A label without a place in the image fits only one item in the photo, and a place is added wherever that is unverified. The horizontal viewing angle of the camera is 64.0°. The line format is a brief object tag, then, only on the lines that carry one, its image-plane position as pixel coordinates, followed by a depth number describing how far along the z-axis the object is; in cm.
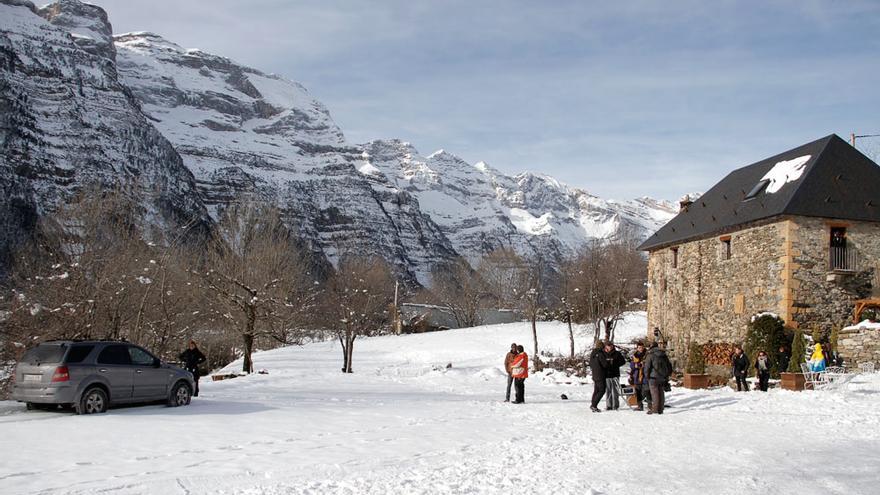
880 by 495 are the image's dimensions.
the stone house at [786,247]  2522
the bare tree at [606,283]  4400
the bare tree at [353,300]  3722
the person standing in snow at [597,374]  1627
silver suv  1312
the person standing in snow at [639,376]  1636
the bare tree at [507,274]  6750
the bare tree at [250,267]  3070
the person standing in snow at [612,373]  1641
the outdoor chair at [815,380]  1934
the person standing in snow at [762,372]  2023
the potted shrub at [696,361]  3002
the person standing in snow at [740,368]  2092
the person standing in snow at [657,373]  1538
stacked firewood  2856
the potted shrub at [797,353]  2384
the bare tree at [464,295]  7731
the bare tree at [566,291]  5085
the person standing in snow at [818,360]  2092
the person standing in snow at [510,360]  1841
